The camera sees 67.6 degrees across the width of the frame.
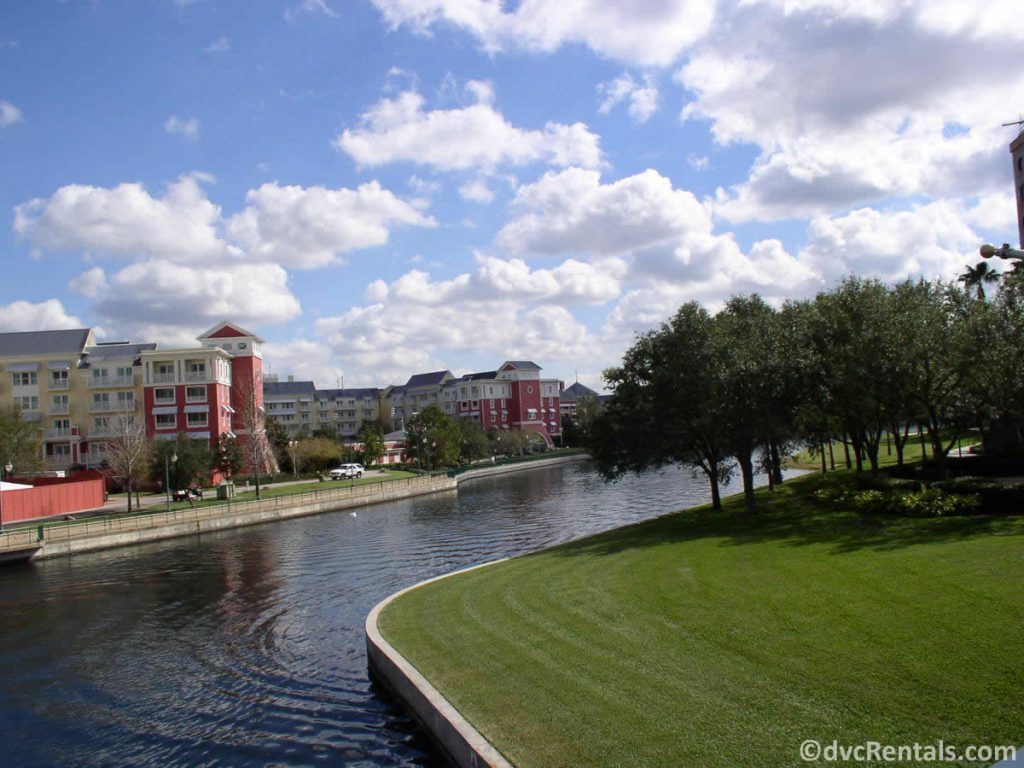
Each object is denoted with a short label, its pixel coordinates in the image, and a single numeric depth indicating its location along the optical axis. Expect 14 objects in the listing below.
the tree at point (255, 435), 70.75
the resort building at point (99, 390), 76.94
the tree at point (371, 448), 100.19
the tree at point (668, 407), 29.36
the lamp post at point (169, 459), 59.13
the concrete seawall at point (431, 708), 10.25
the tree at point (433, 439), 97.94
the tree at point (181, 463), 62.50
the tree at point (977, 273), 55.27
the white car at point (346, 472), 82.31
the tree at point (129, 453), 56.81
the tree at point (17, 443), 57.84
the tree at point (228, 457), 69.00
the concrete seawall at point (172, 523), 39.84
